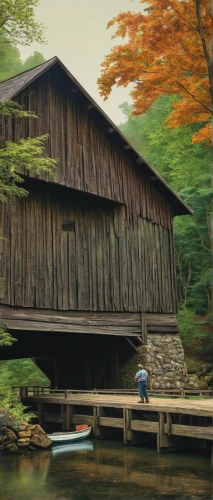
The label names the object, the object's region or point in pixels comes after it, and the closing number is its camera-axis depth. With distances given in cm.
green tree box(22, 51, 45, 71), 4919
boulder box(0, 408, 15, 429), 1522
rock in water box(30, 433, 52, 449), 1570
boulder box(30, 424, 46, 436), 1585
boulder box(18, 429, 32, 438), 1555
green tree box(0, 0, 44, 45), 1444
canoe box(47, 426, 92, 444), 1647
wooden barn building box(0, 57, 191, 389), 1883
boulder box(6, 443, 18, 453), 1507
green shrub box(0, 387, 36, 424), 1597
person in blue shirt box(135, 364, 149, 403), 1650
